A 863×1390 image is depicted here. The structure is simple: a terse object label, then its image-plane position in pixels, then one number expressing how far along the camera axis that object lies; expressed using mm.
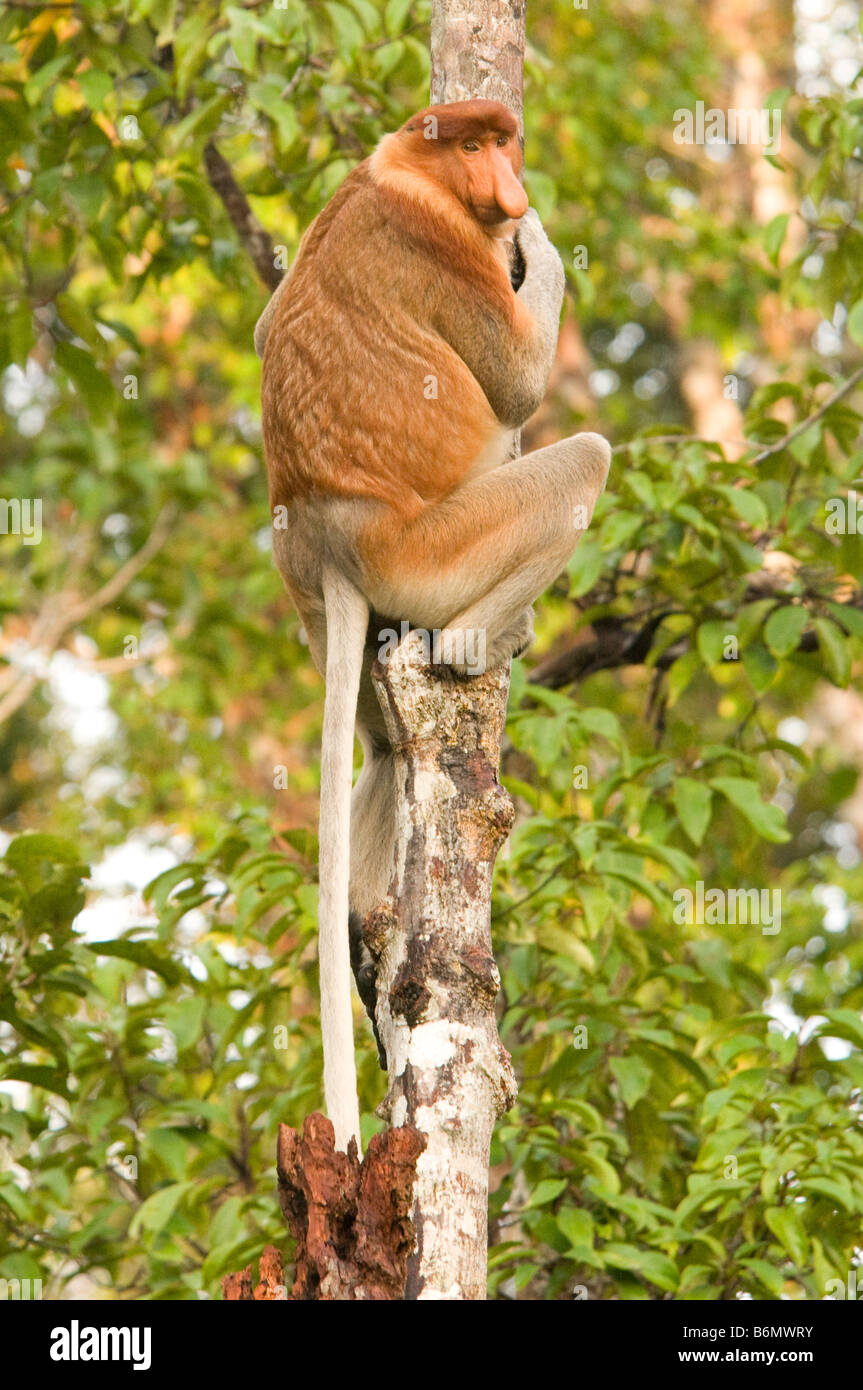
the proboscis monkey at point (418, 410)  5410
